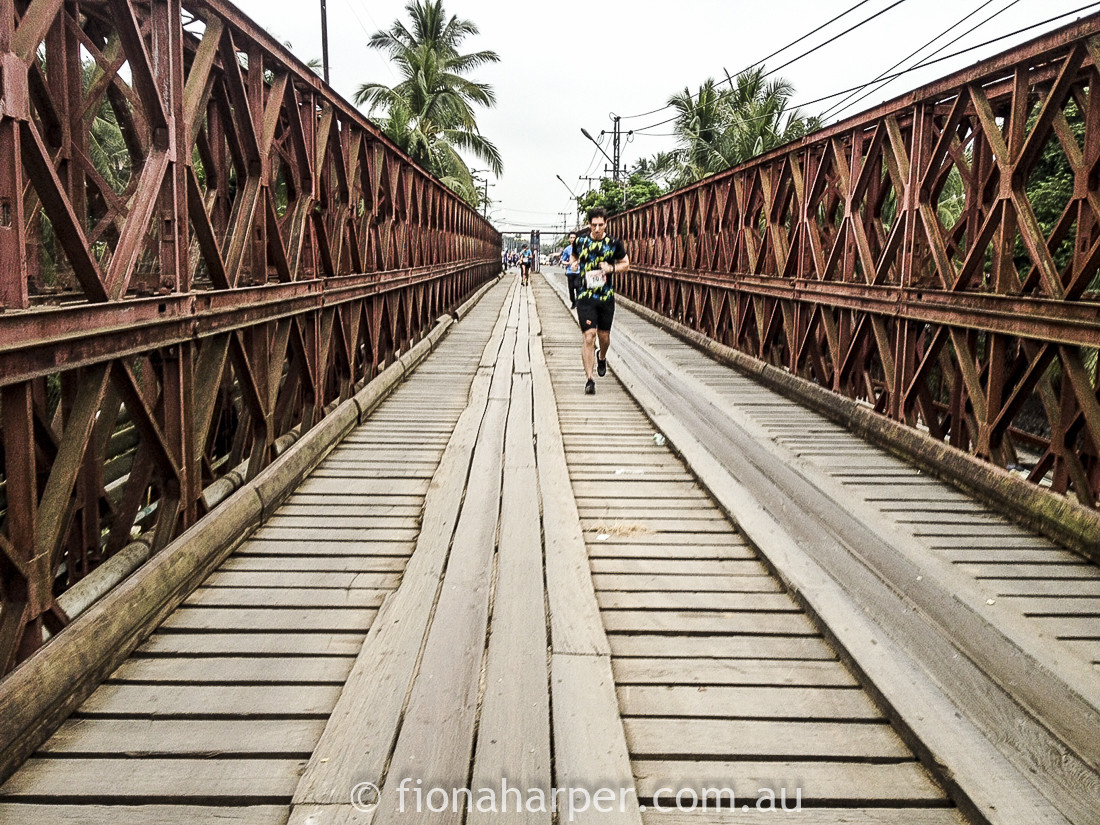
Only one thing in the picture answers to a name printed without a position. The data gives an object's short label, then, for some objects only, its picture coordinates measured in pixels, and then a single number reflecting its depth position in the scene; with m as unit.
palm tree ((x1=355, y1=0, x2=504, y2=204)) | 28.52
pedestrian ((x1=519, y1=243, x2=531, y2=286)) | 38.79
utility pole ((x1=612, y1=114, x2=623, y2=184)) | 44.75
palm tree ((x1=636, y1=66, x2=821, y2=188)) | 29.89
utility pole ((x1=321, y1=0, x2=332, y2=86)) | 23.86
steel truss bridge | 2.48
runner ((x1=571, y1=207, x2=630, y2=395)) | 8.58
